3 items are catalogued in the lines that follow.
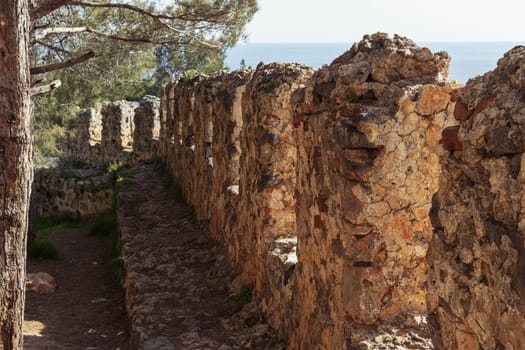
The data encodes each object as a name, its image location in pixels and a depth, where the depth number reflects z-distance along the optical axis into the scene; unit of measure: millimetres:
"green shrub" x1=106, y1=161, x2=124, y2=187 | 15125
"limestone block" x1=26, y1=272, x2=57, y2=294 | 9195
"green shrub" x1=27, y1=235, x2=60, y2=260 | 11250
